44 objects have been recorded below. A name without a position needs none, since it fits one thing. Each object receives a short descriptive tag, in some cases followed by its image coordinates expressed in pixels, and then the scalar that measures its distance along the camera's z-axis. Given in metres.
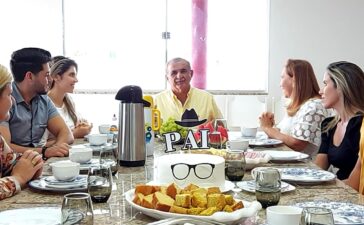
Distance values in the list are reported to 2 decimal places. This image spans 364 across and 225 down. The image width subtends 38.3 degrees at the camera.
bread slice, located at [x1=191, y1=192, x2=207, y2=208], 1.37
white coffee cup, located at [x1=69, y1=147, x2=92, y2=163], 2.20
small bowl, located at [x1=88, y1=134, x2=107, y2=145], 2.82
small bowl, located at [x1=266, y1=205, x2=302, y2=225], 1.28
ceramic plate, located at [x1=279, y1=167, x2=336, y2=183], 1.90
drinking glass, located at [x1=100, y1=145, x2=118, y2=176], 1.97
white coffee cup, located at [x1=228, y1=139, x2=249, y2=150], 2.53
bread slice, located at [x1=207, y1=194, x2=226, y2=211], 1.37
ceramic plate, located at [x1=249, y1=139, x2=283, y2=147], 2.88
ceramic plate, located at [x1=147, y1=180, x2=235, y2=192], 1.69
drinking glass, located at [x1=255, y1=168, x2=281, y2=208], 1.54
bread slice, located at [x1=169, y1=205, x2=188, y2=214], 1.35
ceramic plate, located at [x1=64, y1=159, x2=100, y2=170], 2.11
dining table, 1.45
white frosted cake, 1.65
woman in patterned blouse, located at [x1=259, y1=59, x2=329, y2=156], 3.22
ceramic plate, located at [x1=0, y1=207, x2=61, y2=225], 1.38
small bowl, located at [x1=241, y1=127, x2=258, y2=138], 3.21
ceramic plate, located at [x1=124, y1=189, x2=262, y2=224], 1.30
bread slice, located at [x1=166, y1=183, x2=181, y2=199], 1.46
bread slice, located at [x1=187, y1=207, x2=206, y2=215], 1.34
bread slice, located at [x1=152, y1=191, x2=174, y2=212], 1.38
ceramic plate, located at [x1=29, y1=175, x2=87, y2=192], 1.73
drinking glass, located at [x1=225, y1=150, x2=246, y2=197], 1.91
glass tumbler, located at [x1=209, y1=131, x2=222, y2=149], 2.59
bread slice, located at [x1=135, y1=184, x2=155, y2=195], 1.51
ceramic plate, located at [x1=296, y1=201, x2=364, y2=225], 1.40
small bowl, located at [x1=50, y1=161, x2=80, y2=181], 1.82
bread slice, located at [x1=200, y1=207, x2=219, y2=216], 1.33
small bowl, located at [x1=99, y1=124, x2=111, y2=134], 3.30
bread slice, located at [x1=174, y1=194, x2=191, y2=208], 1.38
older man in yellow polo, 4.12
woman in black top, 2.80
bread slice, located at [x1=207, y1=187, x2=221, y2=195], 1.45
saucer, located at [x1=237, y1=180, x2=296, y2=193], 1.74
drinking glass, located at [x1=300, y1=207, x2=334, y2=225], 1.09
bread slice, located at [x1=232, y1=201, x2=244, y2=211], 1.37
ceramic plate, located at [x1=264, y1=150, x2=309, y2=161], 2.38
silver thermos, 2.24
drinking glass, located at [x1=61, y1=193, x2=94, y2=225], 1.22
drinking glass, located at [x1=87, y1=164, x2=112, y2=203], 1.59
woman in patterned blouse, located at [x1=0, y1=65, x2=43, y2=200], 1.73
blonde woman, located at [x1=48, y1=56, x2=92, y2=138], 3.74
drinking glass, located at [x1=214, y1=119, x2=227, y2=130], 2.84
